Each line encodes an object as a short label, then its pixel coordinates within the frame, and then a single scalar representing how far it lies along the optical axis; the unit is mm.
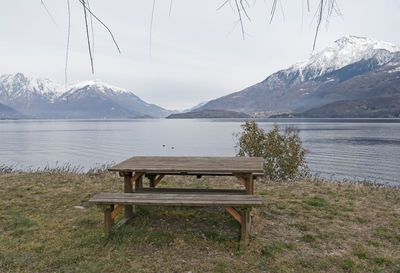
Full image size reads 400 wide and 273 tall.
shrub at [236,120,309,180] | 20156
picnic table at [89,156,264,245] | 5184
